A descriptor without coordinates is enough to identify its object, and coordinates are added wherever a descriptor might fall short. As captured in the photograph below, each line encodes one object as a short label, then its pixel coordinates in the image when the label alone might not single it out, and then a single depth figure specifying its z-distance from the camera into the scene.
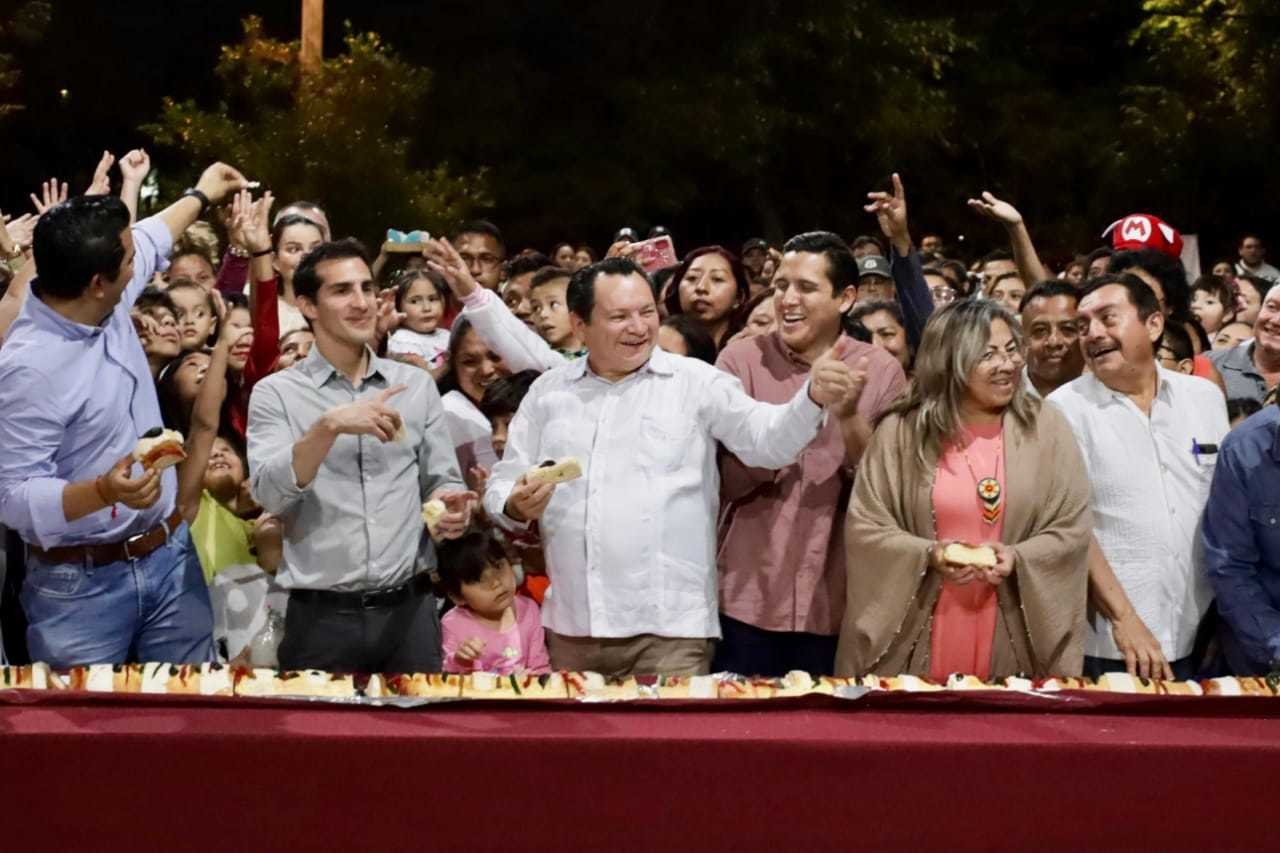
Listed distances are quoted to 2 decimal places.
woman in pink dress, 8.89
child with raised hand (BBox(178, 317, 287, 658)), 10.83
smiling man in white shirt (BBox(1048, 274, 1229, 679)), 9.73
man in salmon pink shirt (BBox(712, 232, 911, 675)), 9.56
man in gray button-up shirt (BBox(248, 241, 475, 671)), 9.36
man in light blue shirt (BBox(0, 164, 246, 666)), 8.58
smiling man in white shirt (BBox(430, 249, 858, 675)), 9.12
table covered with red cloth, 6.75
